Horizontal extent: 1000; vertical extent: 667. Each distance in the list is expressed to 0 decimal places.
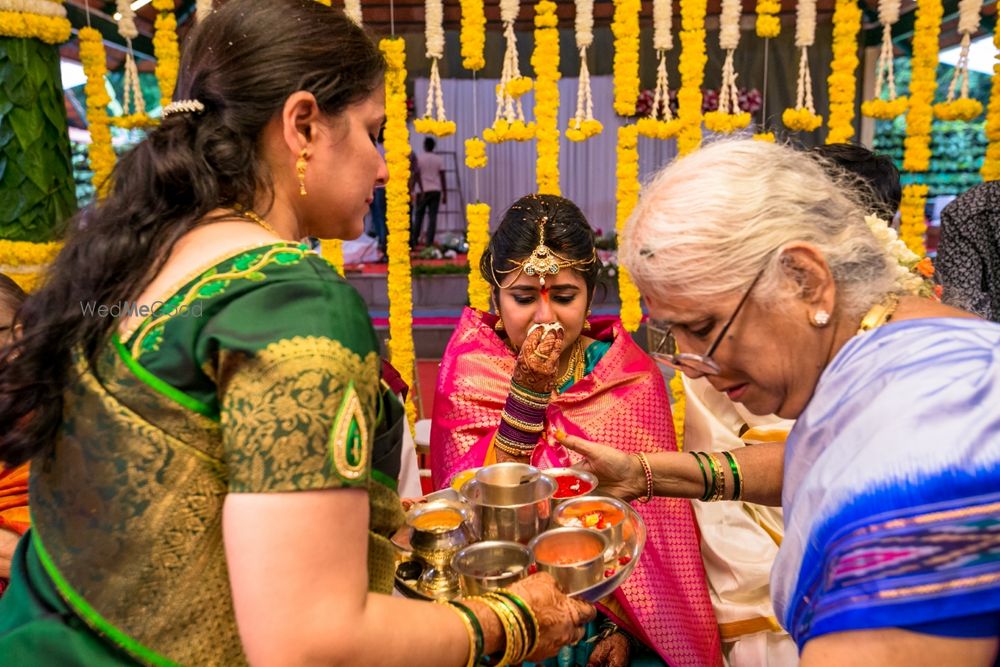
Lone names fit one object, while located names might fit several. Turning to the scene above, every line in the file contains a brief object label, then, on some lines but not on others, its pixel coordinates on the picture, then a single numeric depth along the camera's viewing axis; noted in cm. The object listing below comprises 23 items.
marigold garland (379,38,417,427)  385
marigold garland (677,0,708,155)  351
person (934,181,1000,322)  296
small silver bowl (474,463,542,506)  164
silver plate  133
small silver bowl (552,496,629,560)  159
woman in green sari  91
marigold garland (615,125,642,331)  378
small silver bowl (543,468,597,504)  178
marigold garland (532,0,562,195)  357
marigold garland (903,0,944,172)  351
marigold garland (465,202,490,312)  377
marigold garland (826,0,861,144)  352
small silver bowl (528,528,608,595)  144
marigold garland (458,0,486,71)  353
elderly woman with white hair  91
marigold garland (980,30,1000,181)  355
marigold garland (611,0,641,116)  355
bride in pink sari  215
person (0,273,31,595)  187
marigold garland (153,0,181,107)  356
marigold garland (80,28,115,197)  351
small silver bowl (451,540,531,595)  133
